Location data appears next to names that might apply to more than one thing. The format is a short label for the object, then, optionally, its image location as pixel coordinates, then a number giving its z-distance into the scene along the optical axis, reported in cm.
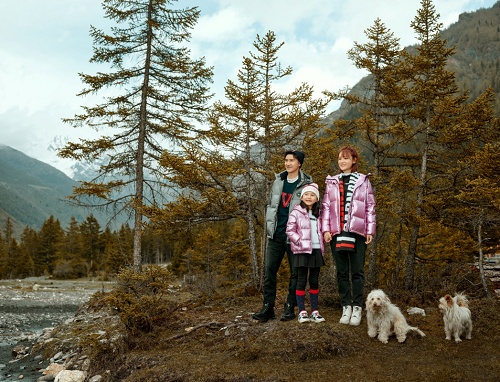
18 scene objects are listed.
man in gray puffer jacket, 548
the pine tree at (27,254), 4697
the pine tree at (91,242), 5262
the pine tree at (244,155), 918
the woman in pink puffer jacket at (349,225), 494
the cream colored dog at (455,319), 464
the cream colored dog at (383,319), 447
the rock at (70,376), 538
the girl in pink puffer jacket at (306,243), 506
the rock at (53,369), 650
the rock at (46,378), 620
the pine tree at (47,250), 5034
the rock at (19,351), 845
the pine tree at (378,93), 1246
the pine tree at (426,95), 1141
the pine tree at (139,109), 1259
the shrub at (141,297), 545
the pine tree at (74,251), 4716
